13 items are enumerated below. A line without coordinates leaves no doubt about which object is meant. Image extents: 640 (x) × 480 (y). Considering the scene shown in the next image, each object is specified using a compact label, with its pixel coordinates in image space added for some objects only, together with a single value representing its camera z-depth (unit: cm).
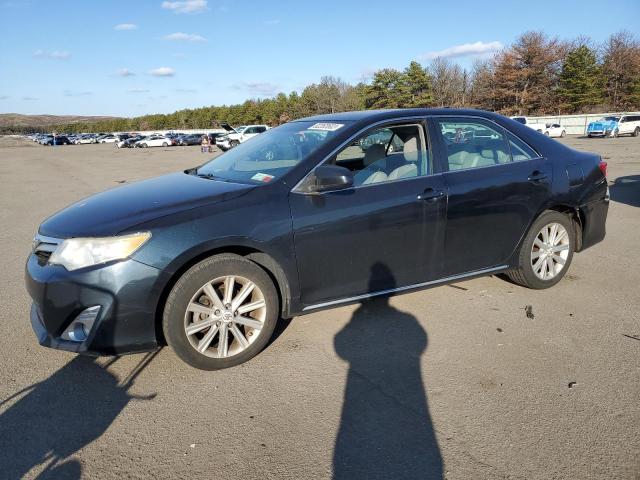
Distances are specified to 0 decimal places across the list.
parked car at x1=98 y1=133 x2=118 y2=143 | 8301
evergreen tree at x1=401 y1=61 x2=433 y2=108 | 6662
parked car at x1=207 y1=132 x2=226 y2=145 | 4782
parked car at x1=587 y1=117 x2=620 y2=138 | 3559
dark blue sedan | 288
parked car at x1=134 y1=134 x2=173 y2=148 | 5822
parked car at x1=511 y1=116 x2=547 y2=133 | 3978
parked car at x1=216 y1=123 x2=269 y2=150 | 3588
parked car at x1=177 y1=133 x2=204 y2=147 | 5997
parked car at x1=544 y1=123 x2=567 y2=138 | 4186
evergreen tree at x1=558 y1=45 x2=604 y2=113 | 5950
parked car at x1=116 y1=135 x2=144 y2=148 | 5744
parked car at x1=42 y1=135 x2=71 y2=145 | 7426
